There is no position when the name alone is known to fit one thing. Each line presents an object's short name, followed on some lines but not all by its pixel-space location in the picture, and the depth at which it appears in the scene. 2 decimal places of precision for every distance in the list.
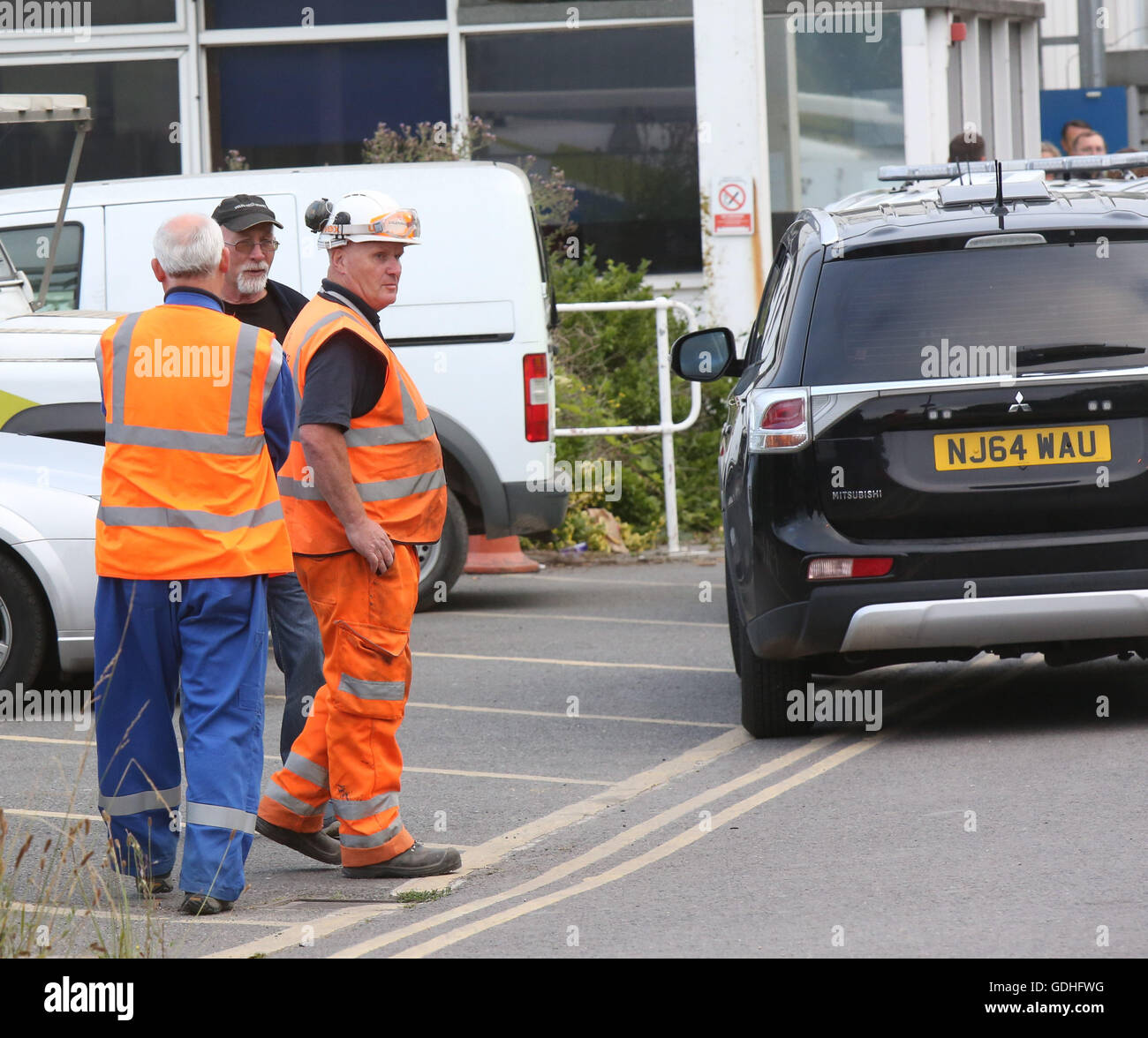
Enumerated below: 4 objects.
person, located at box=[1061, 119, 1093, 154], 15.06
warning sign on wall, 16.33
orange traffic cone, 12.82
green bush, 14.22
